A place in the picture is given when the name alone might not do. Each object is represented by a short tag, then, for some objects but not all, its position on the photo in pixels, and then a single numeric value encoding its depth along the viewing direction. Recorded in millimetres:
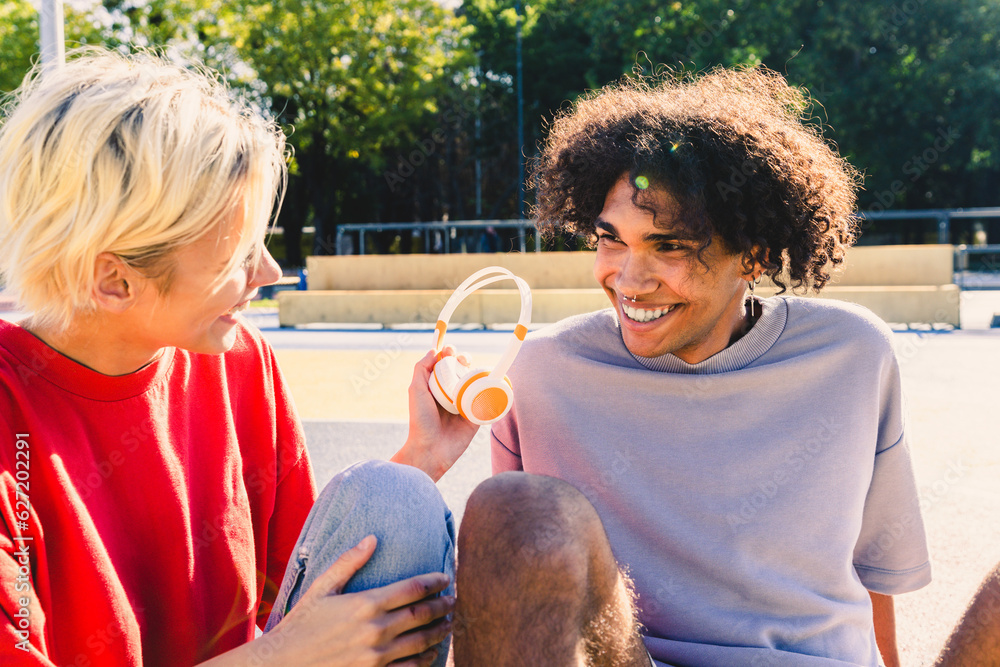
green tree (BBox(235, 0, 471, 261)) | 28719
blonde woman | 1608
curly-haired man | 1746
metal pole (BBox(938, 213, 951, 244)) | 17641
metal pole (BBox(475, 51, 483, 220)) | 35688
